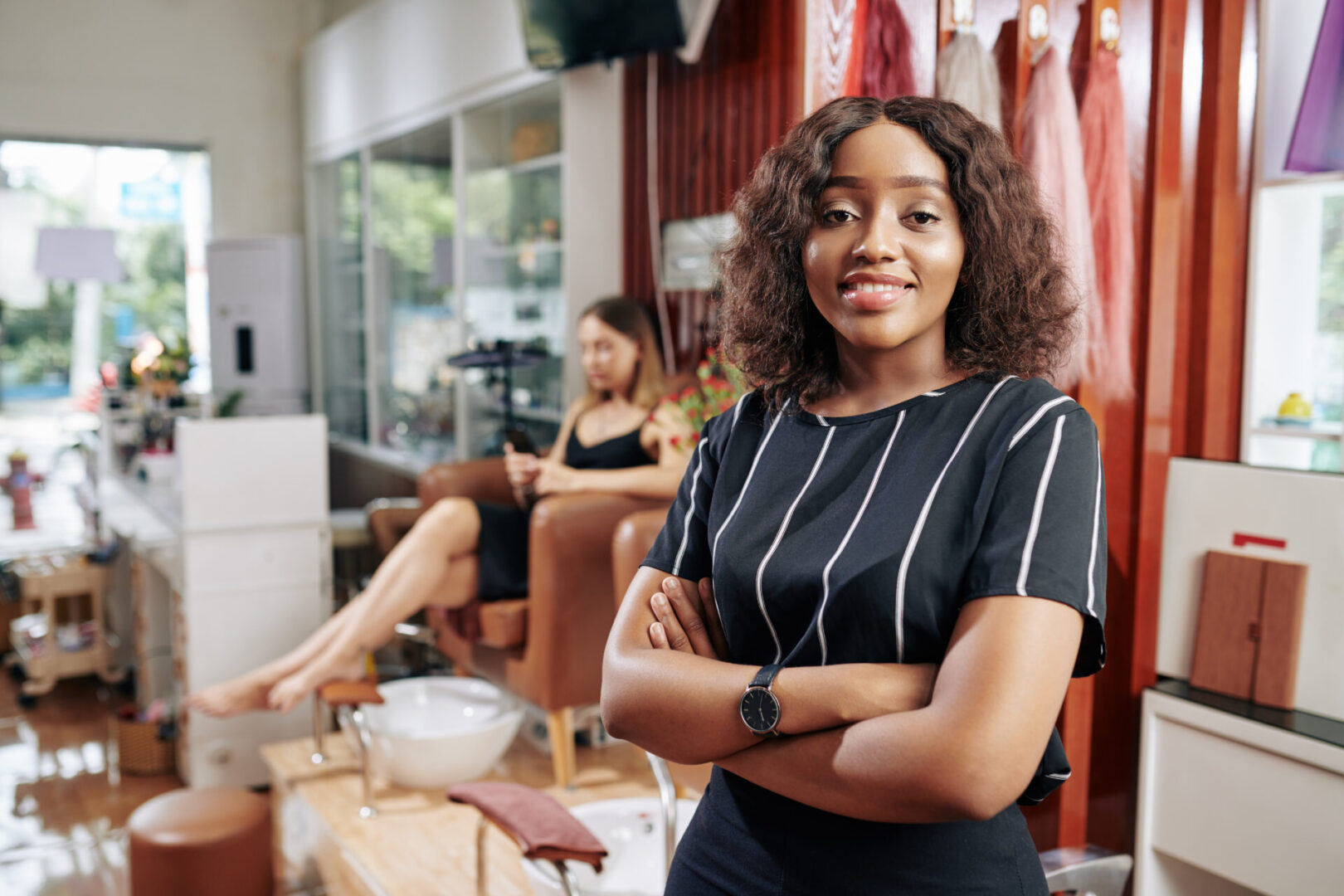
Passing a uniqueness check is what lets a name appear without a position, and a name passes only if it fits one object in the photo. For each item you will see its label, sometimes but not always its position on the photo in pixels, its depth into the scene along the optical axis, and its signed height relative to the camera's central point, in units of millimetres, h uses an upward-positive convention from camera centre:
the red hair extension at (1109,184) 2057 +301
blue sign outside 6051 +788
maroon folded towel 1663 -763
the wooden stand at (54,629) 4320 -1147
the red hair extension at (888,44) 2203 +602
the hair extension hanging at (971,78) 2039 +495
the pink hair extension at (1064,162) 1991 +334
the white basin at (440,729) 2830 -1055
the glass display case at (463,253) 3883 +378
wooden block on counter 1901 -504
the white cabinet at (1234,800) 1751 -774
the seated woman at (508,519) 3018 -513
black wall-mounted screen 3316 +981
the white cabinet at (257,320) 6059 +125
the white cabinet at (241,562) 3348 -688
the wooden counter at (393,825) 2506 -1206
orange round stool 2531 -1177
